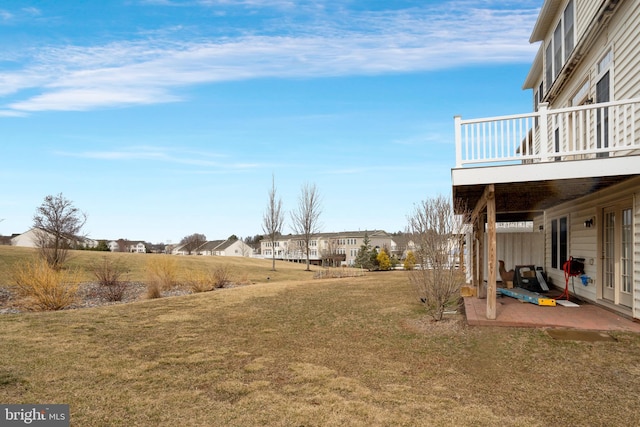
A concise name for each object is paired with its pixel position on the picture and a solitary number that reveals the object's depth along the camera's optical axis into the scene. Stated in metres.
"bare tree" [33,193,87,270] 22.66
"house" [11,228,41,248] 64.31
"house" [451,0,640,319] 6.88
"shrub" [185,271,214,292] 16.61
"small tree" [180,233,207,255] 79.11
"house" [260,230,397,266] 65.62
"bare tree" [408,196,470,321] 8.64
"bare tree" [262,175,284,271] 32.62
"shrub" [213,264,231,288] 18.45
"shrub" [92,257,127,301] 14.70
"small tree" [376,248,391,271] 34.78
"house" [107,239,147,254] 70.11
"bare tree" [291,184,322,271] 32.53
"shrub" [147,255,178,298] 14.98
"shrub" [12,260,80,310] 11.53
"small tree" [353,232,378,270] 34.84
